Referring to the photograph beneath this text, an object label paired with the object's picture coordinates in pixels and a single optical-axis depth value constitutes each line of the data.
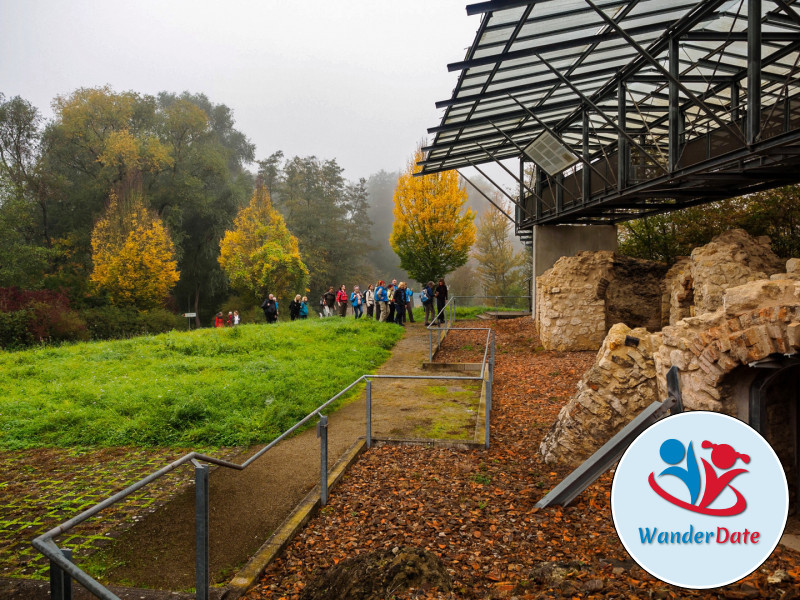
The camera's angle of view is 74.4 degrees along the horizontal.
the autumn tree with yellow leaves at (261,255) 34.12
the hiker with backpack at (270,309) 22.19
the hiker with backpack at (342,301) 24.17
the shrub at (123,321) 26.84
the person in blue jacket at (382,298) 20.78
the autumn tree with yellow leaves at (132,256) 31.09
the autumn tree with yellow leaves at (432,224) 27.70
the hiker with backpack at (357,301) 21.89
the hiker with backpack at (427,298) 19.70
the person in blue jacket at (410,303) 21.61
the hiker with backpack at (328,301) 24.88
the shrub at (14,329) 20.94
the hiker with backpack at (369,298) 21.98
